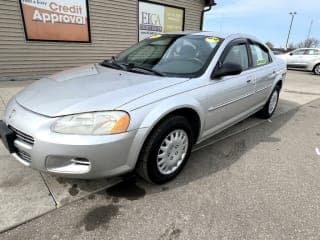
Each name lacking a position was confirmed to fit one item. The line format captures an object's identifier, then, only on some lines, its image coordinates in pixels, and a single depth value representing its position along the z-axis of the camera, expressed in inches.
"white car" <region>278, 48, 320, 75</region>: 524.7
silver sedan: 72.1
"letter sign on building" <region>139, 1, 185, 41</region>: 336.6
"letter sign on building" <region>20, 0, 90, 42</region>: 250.1
